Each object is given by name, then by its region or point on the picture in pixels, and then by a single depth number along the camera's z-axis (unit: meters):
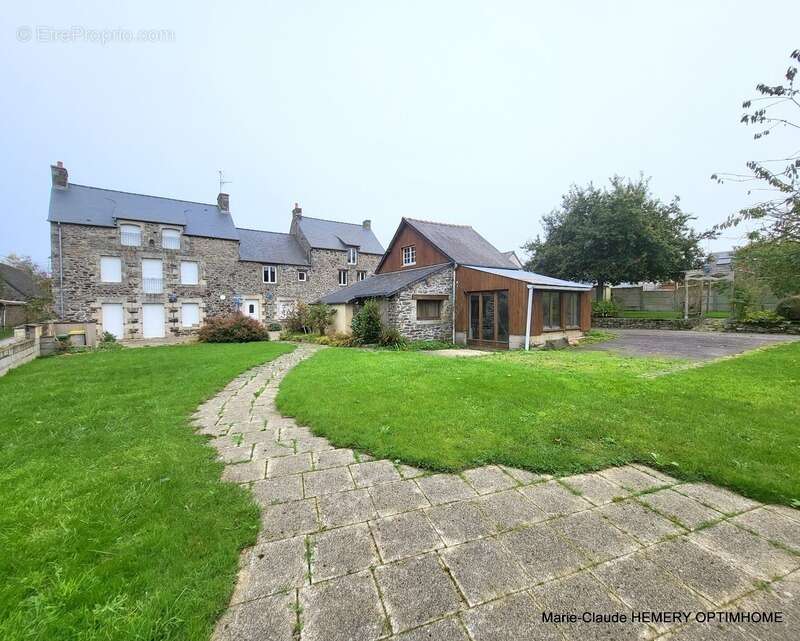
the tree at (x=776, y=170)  4.52
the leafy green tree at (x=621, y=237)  19.22
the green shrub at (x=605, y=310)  20.73
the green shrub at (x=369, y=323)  13.33
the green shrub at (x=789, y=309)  13.75
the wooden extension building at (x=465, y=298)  11.99
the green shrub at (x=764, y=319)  14.30
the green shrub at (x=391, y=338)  13.02
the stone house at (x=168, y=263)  17.89
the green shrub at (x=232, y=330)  16.31
